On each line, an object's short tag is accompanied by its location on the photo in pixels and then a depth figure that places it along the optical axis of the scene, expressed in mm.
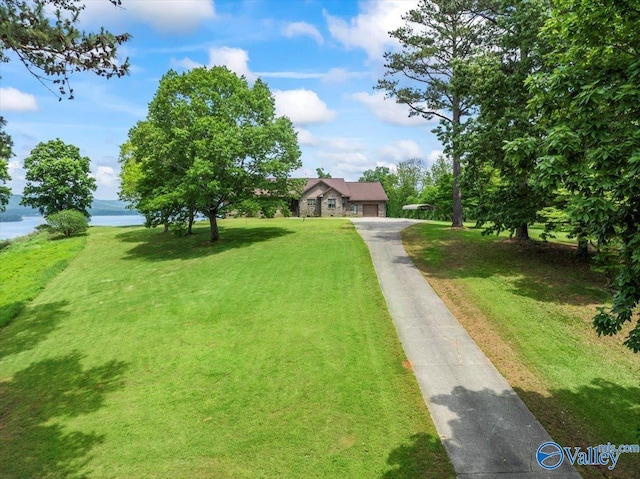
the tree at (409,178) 69188
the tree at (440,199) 45531
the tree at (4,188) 34109
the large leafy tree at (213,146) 23922
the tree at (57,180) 41812
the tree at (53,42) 6016
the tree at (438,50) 24625
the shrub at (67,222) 36438
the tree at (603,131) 5066
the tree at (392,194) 68438
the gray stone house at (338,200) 53406
